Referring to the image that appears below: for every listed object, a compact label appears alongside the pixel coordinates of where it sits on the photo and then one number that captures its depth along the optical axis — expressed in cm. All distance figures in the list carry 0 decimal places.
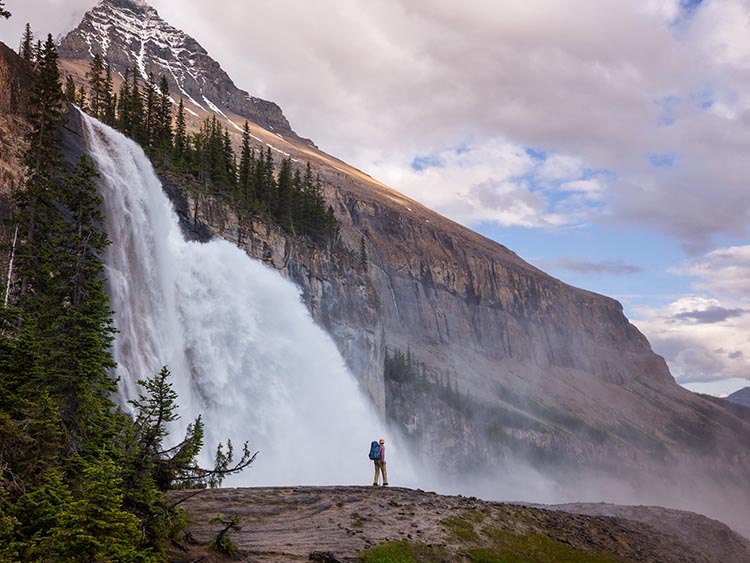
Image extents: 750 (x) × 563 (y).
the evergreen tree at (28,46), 4708
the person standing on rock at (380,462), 2306
